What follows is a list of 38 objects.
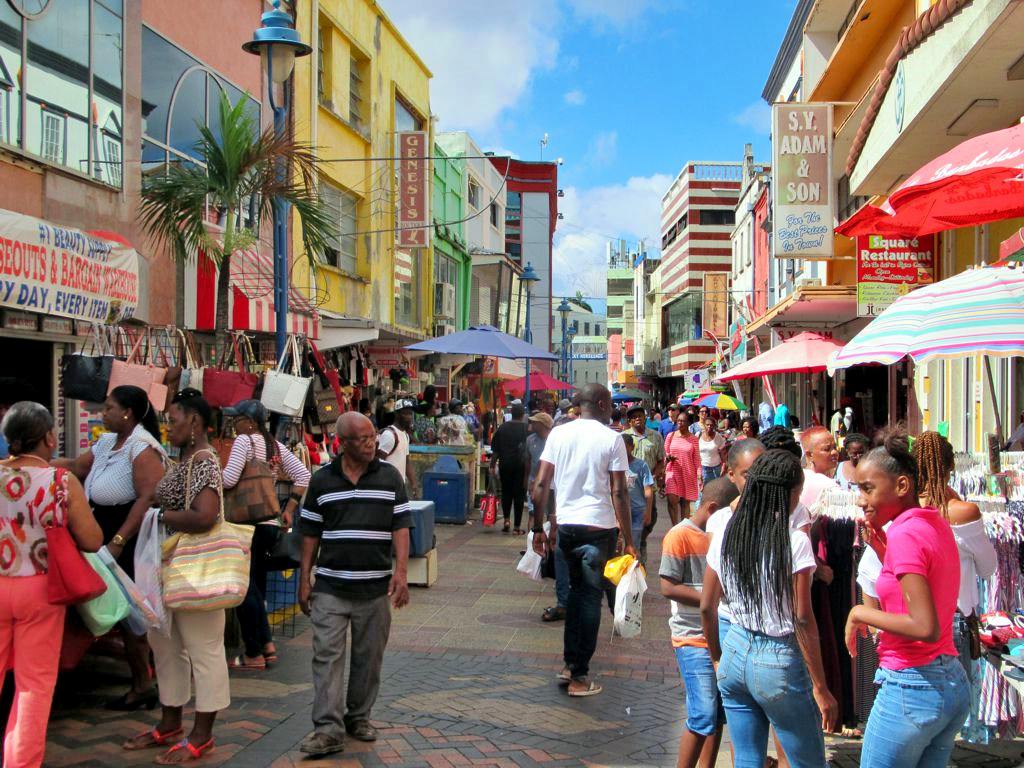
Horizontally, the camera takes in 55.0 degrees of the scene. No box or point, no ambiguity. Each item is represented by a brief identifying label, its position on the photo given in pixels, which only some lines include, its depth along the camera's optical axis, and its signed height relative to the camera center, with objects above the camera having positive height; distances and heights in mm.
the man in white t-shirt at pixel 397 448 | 10727 -507
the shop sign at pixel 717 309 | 43469 +4289
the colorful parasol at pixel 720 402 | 26453 +79
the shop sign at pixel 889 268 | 12047 +1758
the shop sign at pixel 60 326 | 9305 +694
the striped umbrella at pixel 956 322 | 5320 +485
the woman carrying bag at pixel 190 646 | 5027 -1291
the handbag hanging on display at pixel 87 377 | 7246 +157
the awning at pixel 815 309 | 15413 +1670
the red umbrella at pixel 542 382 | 31000 +663
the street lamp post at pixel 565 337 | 45925 +3514
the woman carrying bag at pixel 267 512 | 6668 -777
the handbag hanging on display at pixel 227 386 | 8008 +113
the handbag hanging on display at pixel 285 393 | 8562 +67
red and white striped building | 58438 +10249
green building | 27062 +4394
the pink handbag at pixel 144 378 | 7336 +158
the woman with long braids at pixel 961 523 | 4586 -547
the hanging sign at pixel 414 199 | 20750 +4292
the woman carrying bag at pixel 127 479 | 5527 -463
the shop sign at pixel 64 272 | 6777 +959
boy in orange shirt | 4324 -1074
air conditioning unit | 26531 +2805
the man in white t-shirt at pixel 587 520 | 6363 -760
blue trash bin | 14148 -1266
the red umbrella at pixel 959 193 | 5199 +1368
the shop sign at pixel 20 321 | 8656 +688
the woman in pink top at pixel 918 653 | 3342 -853
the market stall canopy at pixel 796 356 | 11602 +611
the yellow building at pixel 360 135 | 17078 +5123
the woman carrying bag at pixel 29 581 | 4359 -816
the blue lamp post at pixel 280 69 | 9086 +3142
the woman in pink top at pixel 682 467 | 12859 -816
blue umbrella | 14883 +884
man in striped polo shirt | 5113 -898
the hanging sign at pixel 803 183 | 15094 +3451
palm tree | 9289 +2052
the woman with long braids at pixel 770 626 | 3500 -792
